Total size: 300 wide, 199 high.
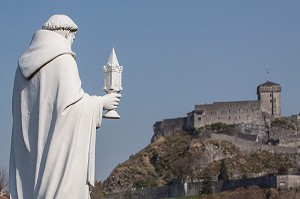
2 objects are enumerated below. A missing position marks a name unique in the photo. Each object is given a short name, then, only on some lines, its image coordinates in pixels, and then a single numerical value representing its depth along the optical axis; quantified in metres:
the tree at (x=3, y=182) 48.74
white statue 7.71
